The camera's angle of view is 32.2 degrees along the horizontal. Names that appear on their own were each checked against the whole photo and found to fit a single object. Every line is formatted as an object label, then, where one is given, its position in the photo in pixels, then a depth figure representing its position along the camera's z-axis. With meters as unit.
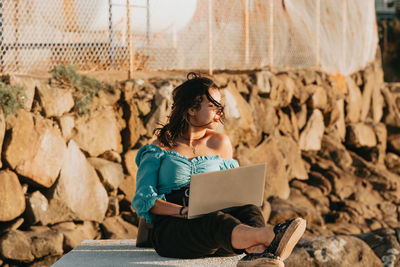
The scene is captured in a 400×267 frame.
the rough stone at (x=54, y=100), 6.29
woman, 3.12
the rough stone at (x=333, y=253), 4.81
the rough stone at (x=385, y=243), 5.38
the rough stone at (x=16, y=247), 5.67
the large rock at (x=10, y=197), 5.78
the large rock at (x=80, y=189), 6.33
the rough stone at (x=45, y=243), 5.79
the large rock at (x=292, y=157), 9.98
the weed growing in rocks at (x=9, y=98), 5.82
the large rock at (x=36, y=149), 5.94
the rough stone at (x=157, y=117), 7.30
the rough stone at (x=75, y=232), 6.05
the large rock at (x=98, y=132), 6.68
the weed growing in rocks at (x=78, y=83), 6.57
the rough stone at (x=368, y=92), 13.10
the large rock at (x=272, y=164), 9.16
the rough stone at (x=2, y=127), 5.80
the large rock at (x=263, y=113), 9.27
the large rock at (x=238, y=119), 8.52
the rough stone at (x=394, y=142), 12.89
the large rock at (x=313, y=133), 10.92
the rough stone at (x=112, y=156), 7.01
